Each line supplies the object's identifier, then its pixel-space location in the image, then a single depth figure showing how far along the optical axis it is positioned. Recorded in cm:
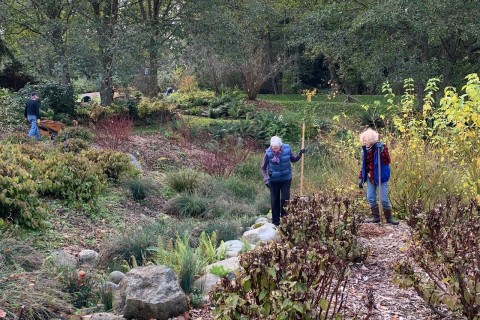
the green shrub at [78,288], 525
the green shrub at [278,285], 347
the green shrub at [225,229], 779
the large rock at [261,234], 695
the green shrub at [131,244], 672
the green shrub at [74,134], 1408
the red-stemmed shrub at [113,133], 1444
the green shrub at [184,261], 511
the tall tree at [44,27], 1814
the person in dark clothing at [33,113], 1469
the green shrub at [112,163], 1097
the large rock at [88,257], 693
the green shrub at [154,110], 1945
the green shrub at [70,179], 904
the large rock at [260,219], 882
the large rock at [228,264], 548
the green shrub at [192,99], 2337
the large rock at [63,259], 608
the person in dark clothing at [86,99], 2203
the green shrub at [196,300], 477
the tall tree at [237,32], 1872
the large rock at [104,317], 444
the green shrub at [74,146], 1215
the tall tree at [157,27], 1828
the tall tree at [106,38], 1764
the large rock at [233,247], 646
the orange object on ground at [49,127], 1562
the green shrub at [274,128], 1855
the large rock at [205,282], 506
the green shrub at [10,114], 1606
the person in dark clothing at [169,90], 3094
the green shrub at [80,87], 1834
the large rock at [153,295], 445
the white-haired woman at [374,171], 740
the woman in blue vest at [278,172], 812
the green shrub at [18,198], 714
